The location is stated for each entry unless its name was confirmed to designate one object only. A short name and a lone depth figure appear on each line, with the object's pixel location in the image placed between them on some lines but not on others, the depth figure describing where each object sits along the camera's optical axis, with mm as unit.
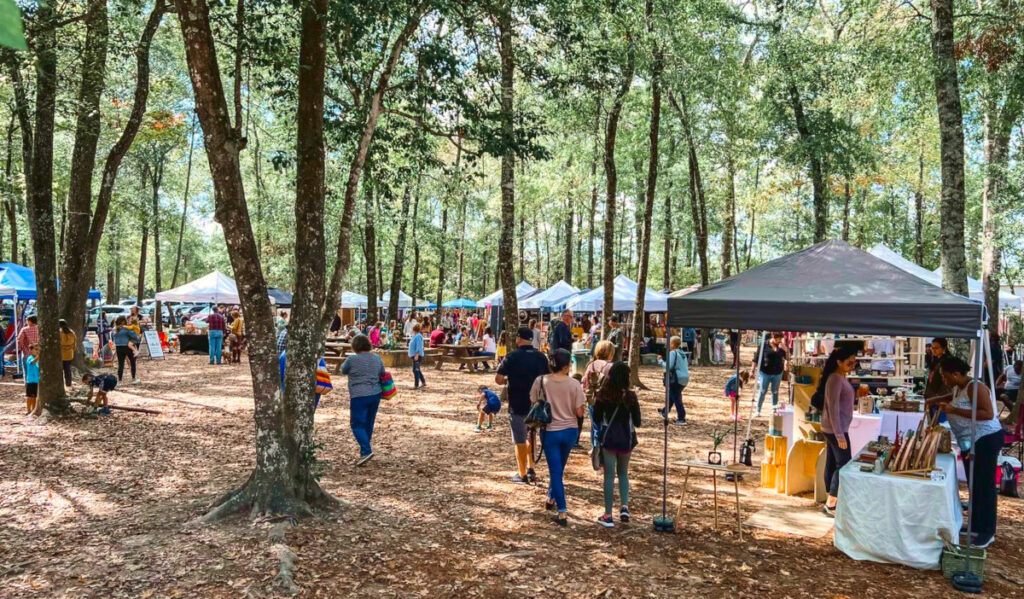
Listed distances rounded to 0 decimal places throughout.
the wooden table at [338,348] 19562
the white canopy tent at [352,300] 34594
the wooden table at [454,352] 20073
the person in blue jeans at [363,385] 8008
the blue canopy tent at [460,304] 35656
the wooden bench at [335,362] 18719
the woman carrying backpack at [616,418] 6047
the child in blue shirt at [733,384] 9391
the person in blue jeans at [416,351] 15367
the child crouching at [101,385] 11023
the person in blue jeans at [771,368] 12445
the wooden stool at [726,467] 5789
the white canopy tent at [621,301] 23078
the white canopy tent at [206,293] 24875
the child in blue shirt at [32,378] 10727
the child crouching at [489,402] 9839
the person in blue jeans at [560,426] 6238
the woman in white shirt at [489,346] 20359
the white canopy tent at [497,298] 29138
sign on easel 21781
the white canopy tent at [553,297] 27125
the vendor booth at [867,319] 5262
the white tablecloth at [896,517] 5262
